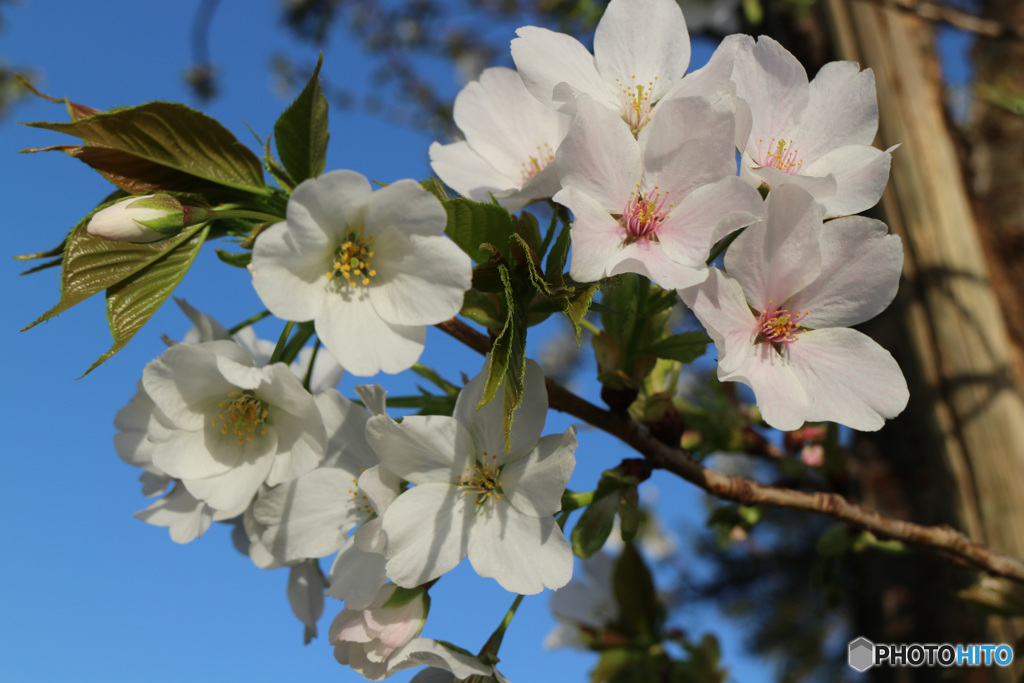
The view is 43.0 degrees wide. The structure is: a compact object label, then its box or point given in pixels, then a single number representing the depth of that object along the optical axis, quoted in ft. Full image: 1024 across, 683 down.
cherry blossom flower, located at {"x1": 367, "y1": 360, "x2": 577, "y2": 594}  0.82
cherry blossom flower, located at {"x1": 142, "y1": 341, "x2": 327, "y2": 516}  0.86
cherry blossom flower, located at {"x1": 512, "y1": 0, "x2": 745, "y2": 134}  0.91
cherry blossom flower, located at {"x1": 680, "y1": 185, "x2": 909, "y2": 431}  0.83
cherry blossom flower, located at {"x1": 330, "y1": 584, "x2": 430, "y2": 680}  0.88
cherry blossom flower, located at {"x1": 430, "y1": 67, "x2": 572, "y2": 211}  0.97
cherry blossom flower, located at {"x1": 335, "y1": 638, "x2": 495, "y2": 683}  0.86
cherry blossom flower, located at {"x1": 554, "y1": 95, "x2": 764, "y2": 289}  0.80
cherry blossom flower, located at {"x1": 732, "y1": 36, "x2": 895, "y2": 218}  0.86
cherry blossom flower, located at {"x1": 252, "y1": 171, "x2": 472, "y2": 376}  0.79
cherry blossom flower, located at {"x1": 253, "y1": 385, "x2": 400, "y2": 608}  0.89
